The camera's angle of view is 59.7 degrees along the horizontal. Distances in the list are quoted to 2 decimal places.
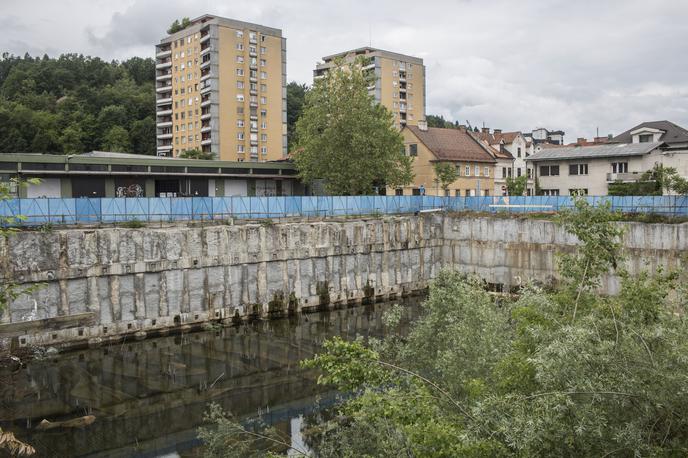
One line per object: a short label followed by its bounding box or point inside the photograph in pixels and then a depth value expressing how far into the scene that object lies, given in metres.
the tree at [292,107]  120.61
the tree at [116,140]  103.81
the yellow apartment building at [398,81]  113.50
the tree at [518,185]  66.50
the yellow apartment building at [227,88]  94.31
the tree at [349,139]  58.50
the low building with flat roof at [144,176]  53.72
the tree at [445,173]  65.06
